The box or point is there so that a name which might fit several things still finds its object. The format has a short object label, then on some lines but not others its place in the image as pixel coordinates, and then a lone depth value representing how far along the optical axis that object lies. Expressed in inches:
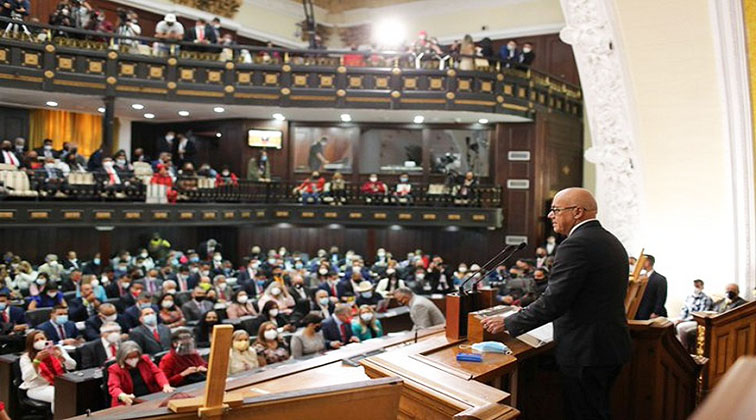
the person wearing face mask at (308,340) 339.3
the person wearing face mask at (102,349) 328.8
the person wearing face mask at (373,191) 792.3
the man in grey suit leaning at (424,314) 336.5
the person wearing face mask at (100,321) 378.3
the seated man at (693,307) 280.8
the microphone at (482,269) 152.6
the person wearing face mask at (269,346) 334.0
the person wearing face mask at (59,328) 373.7
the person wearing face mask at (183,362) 296.4
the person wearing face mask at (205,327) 394.0
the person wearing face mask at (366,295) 531.3
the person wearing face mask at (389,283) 604.8
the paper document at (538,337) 150.9
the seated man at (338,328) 365.4
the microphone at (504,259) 145.9
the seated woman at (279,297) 478.4
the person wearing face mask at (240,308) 448.5
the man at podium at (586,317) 137.4
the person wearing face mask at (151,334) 341.7
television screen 887.7
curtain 844.6
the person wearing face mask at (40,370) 295.7
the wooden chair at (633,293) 185.3
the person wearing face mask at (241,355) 309.1
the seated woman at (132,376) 264.7
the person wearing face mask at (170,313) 399.2
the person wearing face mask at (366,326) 385.1
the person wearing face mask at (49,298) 460.3
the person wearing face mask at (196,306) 453.1
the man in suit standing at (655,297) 298.5
